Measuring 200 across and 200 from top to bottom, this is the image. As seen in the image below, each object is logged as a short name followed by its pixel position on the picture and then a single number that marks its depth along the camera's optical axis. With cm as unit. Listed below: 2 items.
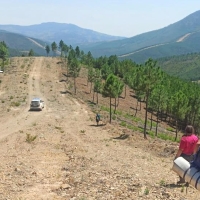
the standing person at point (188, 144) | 1254
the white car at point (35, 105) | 4894
